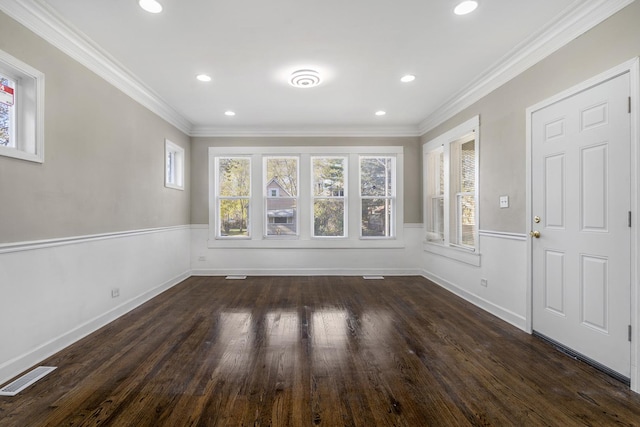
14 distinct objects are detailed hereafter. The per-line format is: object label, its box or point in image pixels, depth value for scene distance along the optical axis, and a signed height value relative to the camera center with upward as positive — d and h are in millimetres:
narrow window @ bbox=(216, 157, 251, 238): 5848 +227
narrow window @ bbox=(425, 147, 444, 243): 5145 +309
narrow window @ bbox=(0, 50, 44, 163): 2307 +807
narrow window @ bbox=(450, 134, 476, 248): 4195 +317
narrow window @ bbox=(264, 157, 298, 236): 5828 +338
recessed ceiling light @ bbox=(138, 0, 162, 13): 2320 +1594
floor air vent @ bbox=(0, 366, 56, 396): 2023 -1171
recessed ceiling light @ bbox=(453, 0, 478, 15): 2340 +1598
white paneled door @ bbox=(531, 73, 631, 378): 2189 -84
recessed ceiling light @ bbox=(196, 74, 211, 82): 3582 +1606
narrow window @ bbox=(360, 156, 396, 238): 5883 +337
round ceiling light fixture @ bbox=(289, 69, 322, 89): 3488 +1574
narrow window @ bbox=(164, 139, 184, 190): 5008 +809
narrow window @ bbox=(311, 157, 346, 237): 5855 +338
